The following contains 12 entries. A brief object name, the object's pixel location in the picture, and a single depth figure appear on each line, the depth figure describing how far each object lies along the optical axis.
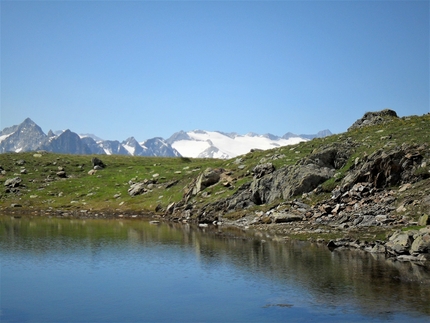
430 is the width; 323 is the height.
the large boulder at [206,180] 90.69
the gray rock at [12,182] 115.06
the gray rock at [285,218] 65.56
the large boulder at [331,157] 74.88
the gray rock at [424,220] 48.19
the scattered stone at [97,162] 135.12
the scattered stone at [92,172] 127.75
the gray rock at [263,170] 82.81
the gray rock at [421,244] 43.44
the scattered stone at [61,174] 125.02
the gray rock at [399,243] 44.66
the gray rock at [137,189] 106.81
